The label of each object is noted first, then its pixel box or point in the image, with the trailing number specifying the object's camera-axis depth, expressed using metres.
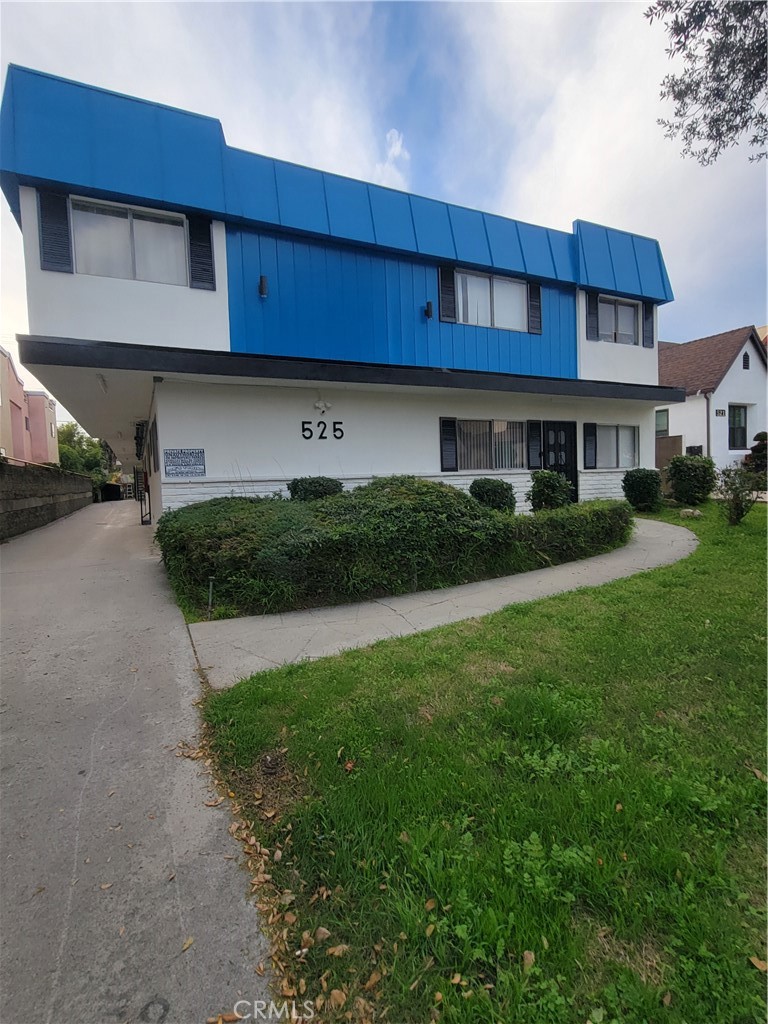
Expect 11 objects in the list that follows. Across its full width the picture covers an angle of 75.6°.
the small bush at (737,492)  9.20
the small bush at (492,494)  11.01
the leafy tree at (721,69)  4.62
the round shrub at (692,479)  13.38
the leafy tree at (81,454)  39.47
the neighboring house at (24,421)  24.00
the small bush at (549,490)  10.30
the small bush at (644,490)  13.42
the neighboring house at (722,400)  22.67
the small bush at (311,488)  9.97
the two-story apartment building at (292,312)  8.33
